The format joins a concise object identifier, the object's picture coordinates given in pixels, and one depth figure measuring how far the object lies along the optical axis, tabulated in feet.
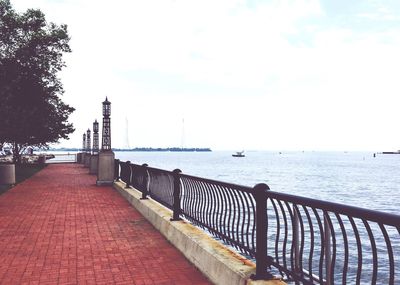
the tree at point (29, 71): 73.05
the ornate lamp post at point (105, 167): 57.36
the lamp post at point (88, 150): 113.58
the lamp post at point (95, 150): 84.99
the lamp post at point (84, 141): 151.62
